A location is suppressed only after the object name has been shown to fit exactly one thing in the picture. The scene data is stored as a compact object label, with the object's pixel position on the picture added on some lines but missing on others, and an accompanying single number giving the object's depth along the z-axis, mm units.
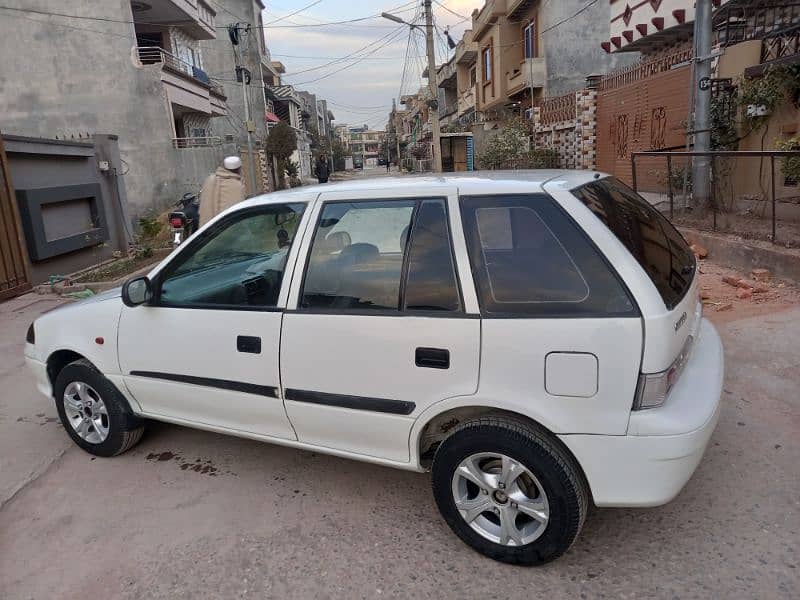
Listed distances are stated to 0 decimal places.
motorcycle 9993
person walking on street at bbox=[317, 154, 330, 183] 24134
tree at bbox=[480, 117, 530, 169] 20875
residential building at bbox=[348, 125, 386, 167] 164712
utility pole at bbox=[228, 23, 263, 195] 24391
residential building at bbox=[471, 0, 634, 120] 25406
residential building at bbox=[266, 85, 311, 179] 59719
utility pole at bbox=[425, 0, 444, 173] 25906
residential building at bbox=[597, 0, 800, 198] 9578
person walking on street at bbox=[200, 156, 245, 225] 6590
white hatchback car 2344
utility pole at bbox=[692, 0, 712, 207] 8766
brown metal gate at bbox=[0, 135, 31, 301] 8469
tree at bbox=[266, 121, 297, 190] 37938
